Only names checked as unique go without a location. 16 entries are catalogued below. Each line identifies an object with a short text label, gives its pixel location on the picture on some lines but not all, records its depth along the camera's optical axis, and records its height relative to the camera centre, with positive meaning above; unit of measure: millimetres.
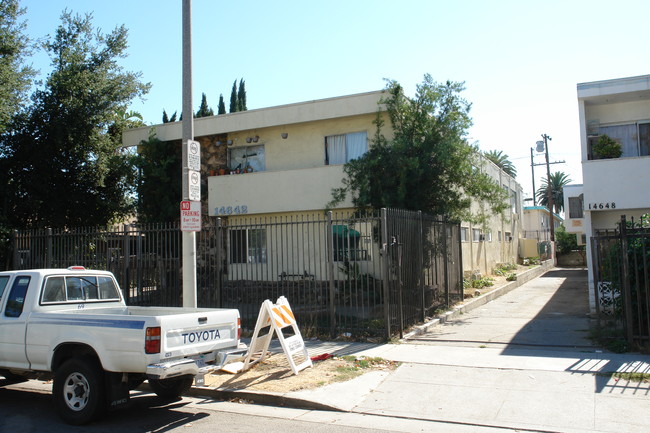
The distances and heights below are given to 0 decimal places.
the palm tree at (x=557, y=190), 68375 +6189
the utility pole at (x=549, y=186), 42203 +4198
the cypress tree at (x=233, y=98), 32906 +9102
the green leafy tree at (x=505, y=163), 60122 +8775
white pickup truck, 6043 -1096
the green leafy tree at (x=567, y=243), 42188 -288
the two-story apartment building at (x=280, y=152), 17453 +3288
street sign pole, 9273 +1656
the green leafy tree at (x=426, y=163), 15039 +2239
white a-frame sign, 8242 -1409
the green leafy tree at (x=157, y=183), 19281 +2427
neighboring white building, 14211 +2388
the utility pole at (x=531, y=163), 48022 +6763
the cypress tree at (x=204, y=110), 31181 +8002
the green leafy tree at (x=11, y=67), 16016 +5833
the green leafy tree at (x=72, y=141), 17281 +3640
